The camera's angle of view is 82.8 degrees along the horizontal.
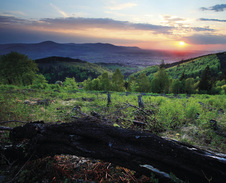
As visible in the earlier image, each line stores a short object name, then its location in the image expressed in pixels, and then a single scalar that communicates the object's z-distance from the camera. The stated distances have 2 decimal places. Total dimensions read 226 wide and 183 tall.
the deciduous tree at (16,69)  33.56
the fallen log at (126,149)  2.61
